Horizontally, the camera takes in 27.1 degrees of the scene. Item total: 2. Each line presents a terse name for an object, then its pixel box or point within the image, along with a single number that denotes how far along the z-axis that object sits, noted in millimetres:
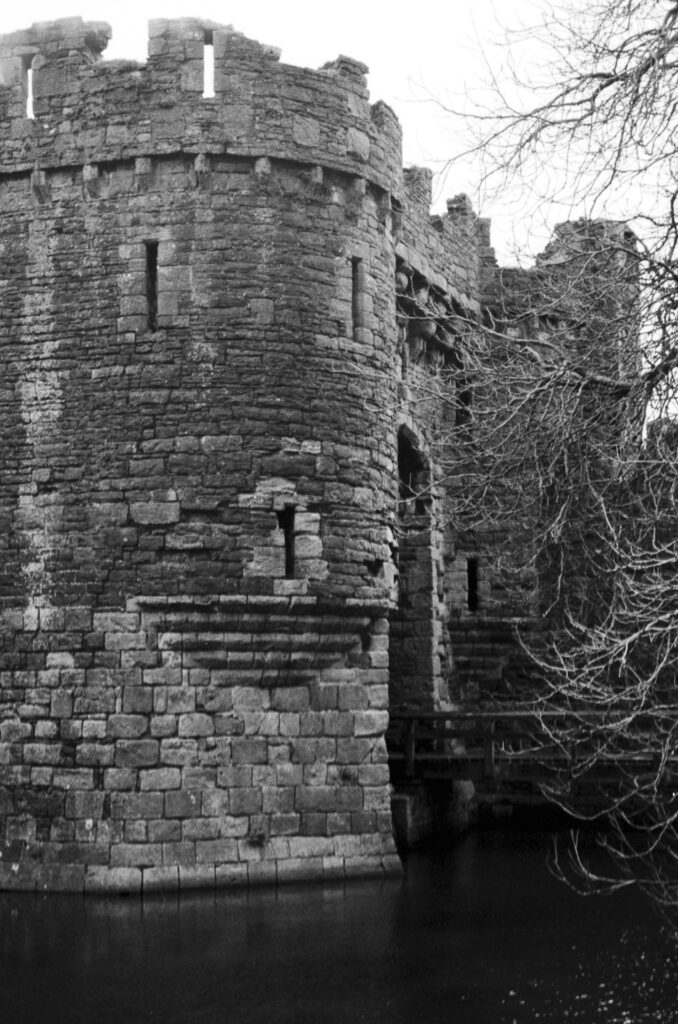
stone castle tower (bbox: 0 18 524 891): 10969
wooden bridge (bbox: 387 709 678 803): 12727
